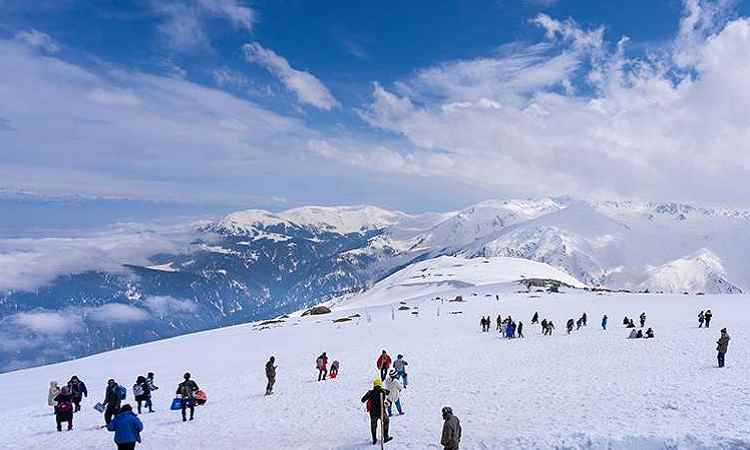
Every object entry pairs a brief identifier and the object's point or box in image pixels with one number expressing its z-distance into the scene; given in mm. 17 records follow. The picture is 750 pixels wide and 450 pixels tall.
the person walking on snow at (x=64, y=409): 23516
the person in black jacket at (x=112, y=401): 22998
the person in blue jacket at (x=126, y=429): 15523
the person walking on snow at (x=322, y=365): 31684
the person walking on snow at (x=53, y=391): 25947
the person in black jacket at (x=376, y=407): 17156
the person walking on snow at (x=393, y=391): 20281
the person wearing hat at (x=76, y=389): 27109
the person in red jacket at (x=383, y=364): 28703
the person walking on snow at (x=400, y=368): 27031
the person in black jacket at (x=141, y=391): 26194
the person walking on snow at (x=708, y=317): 41719
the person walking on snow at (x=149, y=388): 26433
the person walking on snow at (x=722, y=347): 25766
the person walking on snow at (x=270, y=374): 28203
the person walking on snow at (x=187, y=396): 23594
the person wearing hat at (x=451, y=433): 14523
